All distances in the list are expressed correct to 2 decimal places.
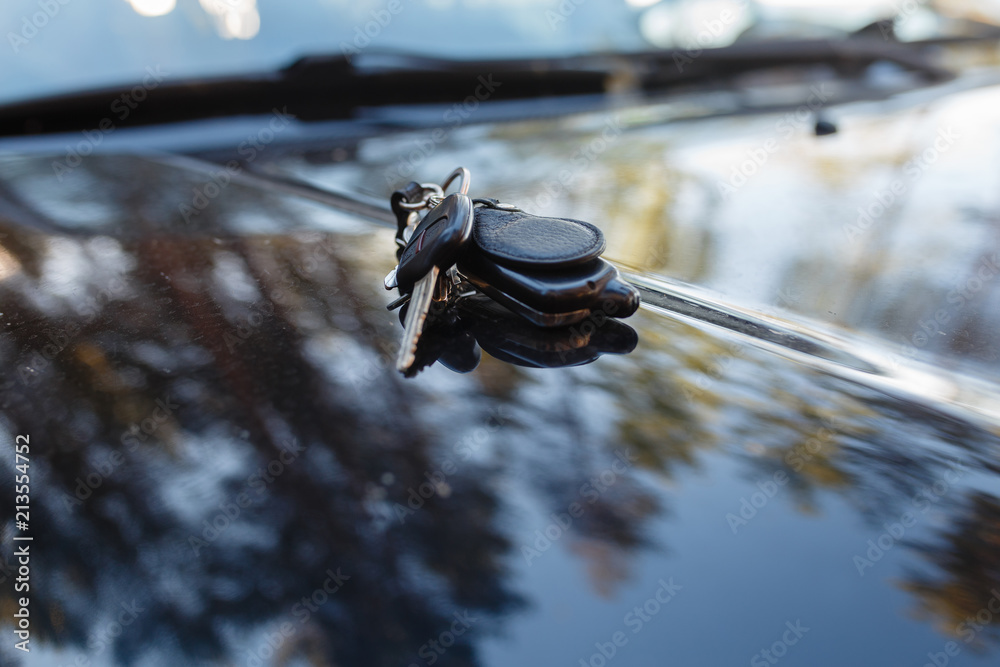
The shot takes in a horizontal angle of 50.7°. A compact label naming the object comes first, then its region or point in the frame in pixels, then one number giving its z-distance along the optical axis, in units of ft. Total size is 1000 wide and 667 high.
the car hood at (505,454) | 0.80
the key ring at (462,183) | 1.18
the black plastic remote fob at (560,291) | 1.04
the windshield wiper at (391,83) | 1.71
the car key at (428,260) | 1.03
